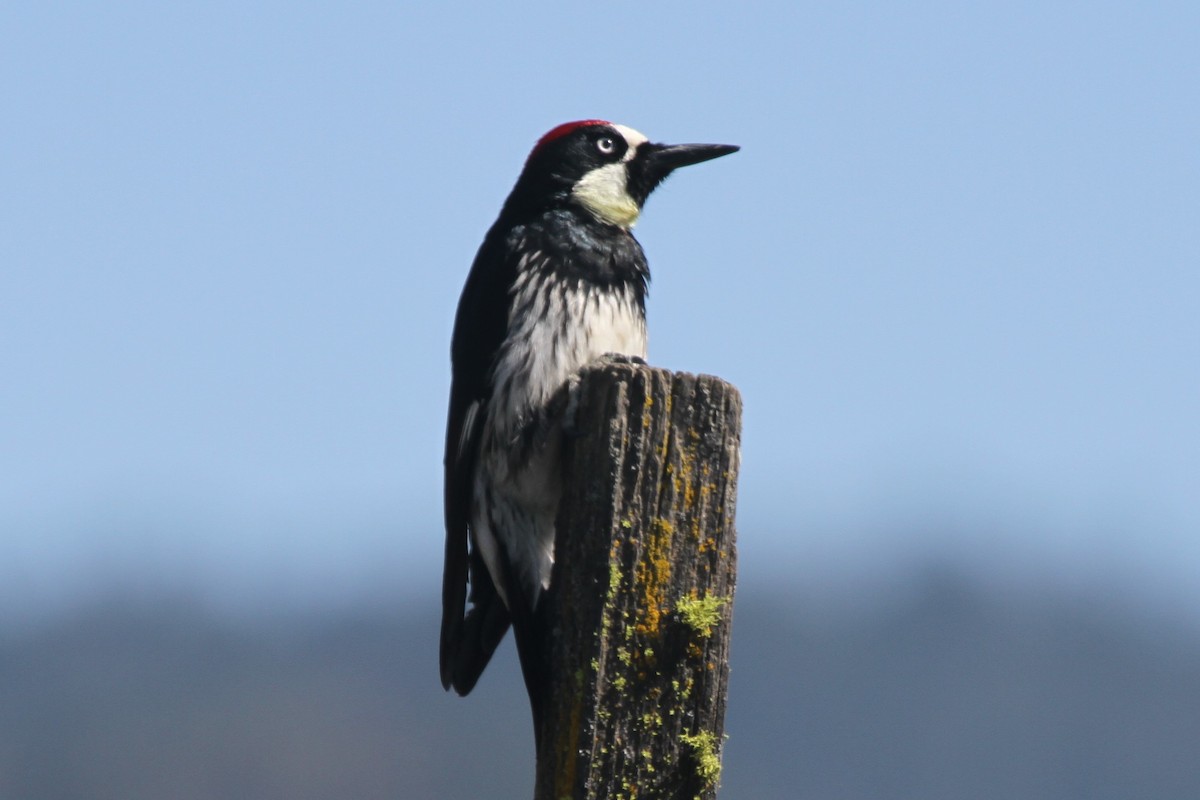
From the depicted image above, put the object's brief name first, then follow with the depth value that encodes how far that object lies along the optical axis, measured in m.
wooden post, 9.70
